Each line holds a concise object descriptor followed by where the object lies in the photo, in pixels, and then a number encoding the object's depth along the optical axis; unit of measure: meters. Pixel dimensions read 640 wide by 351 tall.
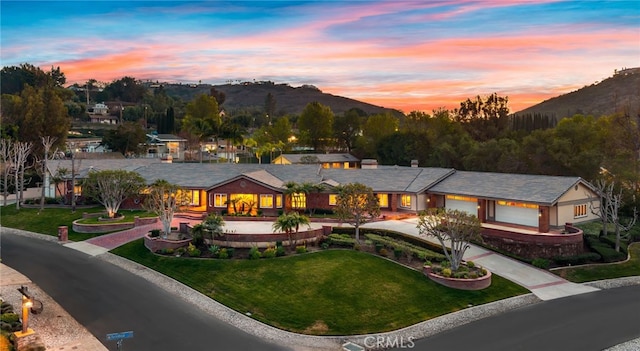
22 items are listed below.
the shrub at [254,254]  30.62
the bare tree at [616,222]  34.75
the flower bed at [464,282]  27.42
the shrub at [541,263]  32.44
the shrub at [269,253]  30.90
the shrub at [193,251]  31.62
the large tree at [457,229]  28.88
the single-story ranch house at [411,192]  37.50
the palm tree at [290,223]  32.25
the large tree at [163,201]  35.09
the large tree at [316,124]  102.38
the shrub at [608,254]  33.09
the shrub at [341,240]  33.47
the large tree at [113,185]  42.78
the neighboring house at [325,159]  81.31
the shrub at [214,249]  31.47
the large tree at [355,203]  34.66
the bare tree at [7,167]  50.94
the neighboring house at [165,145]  96.53
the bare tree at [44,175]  47.75
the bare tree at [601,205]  37.31
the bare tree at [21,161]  49.03
